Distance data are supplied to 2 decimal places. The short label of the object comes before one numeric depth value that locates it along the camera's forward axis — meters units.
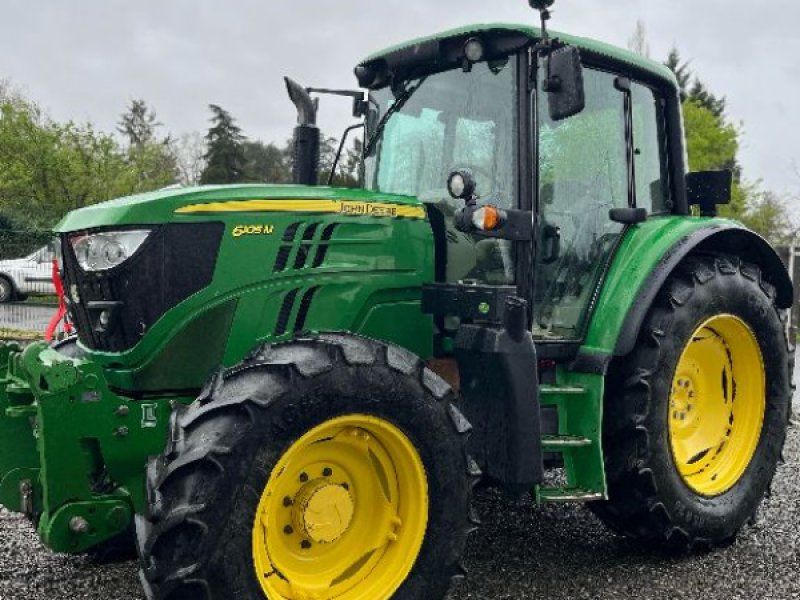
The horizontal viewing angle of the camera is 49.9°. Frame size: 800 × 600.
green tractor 2.99
